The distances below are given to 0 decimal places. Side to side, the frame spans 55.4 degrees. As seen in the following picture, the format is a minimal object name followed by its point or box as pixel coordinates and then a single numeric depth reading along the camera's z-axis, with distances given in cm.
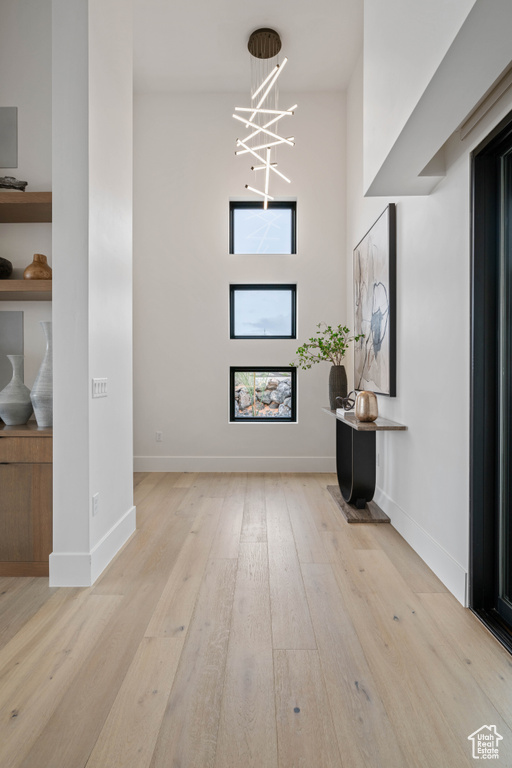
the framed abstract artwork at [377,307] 334
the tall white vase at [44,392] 257
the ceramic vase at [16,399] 263
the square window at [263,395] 523
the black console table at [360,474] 345
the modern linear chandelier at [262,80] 390
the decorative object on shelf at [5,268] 270
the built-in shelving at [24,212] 249
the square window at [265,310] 524
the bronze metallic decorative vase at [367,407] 332
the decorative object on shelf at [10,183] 267
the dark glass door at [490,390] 201
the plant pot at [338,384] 431
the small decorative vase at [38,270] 260
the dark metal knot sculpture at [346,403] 396
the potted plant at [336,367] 425
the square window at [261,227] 523
